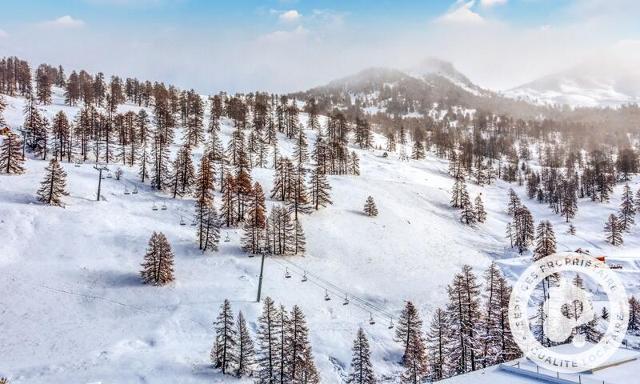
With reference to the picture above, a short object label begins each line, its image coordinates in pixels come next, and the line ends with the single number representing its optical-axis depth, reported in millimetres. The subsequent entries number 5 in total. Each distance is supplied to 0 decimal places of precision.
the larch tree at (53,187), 74688
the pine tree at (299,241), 76438
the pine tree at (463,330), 47656
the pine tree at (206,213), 71731
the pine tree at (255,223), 73688
